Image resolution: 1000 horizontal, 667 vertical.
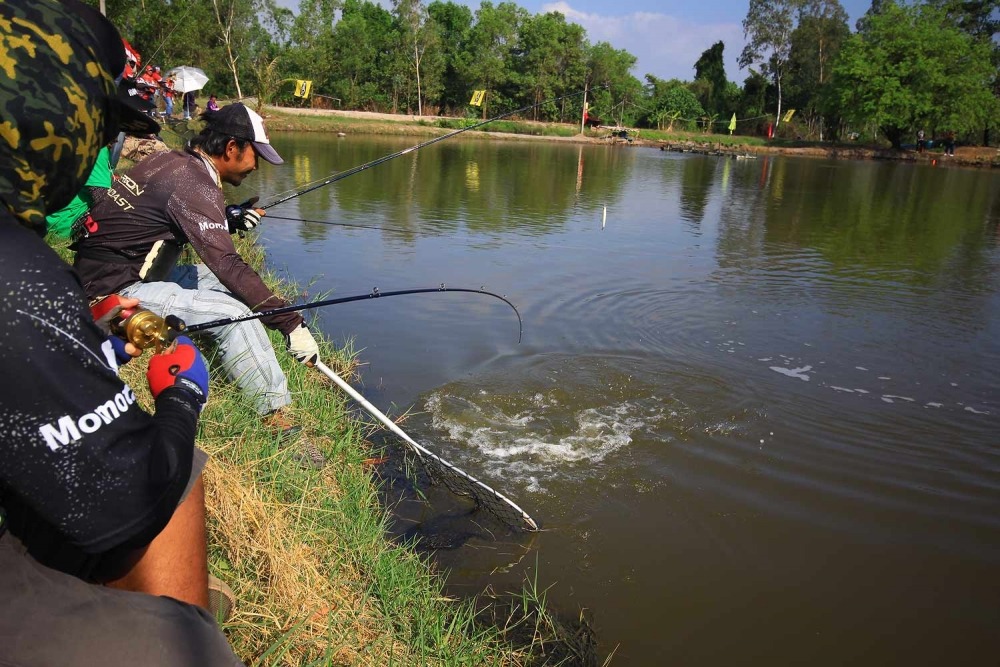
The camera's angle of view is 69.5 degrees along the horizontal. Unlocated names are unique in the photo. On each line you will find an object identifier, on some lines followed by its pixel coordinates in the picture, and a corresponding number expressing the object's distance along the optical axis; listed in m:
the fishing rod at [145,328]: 1.96
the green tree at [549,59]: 62.53
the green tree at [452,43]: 63.81
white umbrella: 16.16
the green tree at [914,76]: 48.25
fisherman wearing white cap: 3.81
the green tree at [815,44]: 62.03
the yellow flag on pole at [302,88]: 49.62
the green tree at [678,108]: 67.31
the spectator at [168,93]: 15.41
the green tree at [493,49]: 61.78
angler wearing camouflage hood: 1.30
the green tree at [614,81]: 67.25
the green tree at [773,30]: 63.00
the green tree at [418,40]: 58.03
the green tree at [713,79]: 72.31
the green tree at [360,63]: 57.38
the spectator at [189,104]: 18.85
